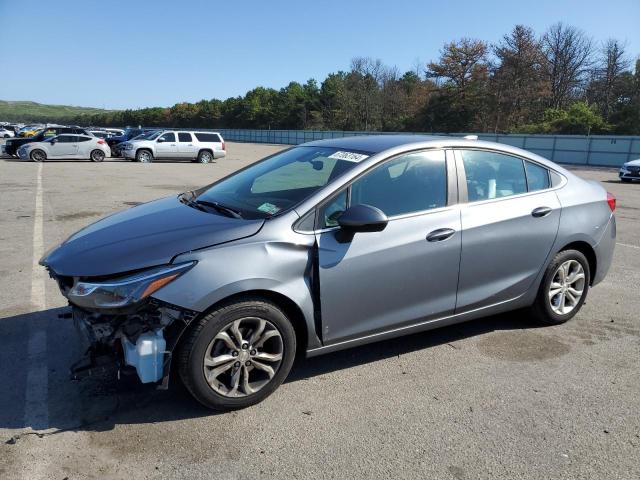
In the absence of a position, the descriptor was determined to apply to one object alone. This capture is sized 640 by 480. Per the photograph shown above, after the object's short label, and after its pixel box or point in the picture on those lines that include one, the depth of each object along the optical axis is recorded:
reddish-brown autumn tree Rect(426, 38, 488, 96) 56.44
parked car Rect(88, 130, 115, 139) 38.97
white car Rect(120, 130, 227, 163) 27.36
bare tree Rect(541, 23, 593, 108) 54.44
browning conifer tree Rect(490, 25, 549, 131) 53.12
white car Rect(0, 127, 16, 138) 60.38
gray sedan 2.94
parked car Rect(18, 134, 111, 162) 25.14
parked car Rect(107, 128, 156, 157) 29.80
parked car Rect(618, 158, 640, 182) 20.30
